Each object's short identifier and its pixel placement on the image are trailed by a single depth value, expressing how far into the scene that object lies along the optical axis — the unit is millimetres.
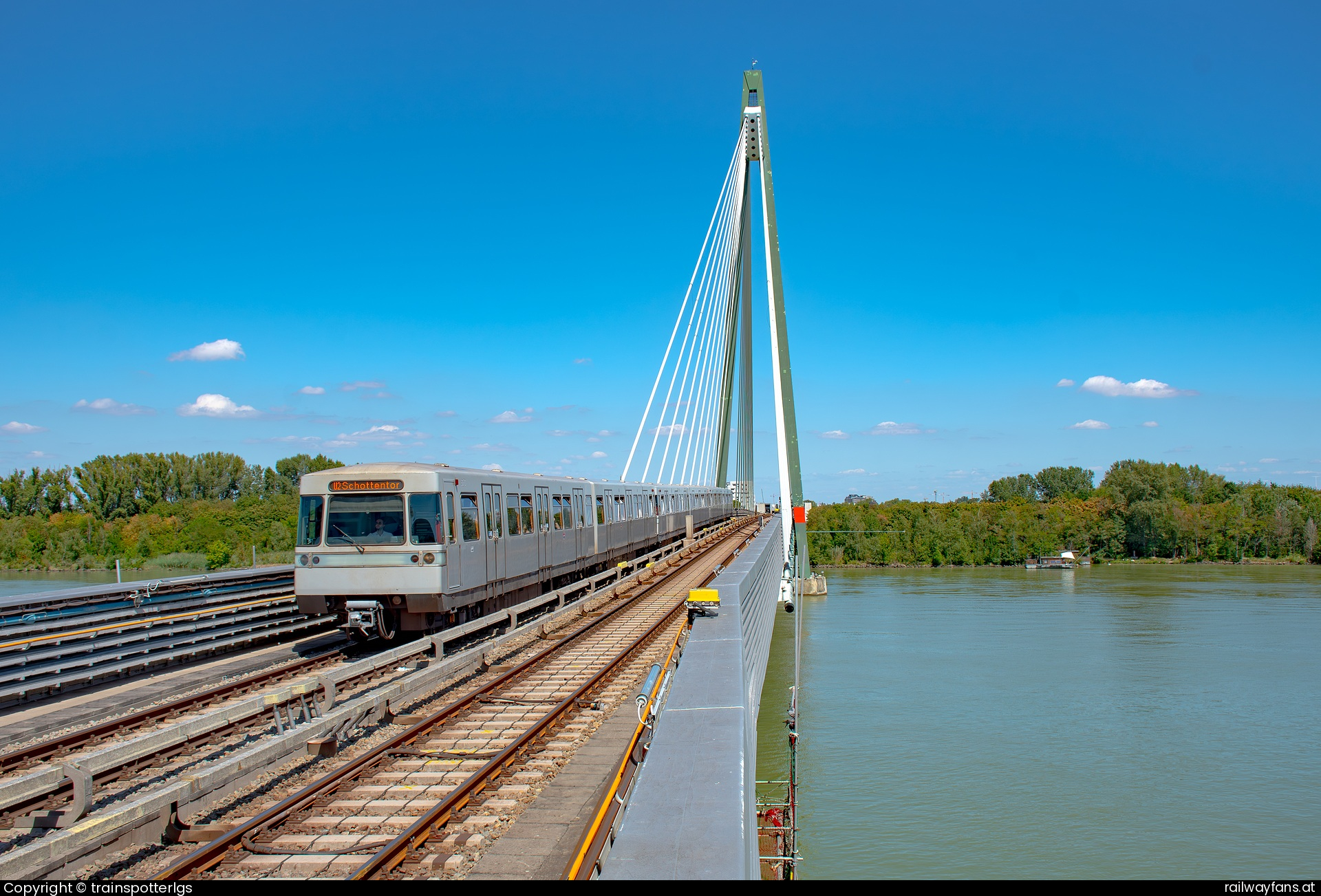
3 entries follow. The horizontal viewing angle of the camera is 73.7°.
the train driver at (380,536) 11164
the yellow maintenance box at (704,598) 9820
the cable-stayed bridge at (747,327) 35719
